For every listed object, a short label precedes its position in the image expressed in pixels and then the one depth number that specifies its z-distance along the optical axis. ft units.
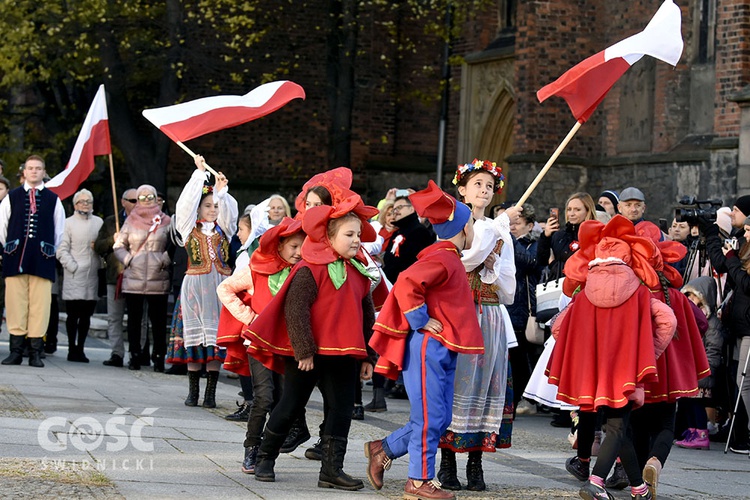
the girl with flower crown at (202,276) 37.96
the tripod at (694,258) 38.09
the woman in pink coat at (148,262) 47.50
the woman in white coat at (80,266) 50.96
